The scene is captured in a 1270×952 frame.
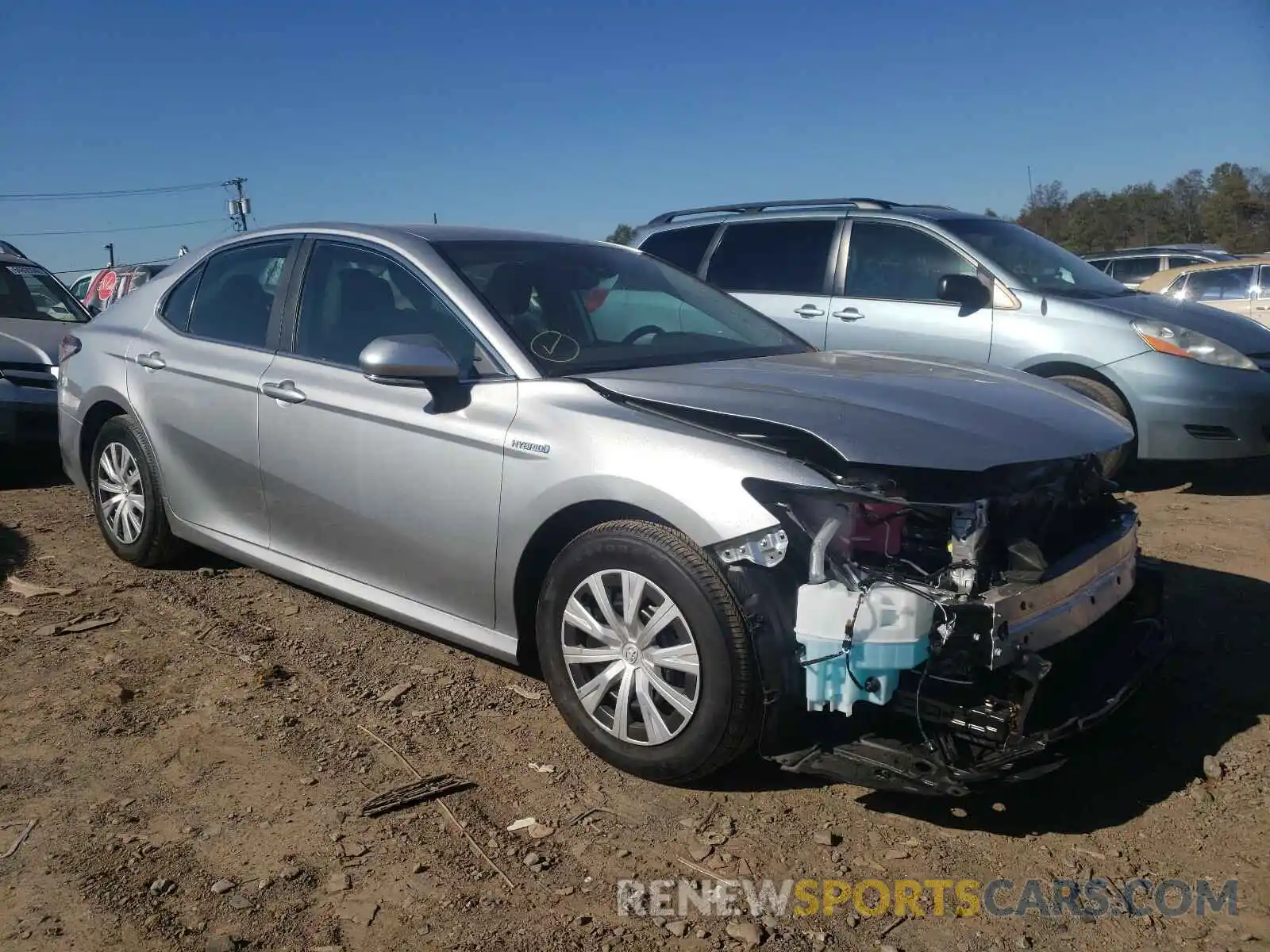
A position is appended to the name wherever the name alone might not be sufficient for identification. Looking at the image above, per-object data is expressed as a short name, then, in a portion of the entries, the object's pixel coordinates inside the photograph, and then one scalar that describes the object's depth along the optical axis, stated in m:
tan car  14.42
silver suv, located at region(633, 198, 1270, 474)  6.59
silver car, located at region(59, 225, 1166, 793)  2.86
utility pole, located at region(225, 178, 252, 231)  31.95
